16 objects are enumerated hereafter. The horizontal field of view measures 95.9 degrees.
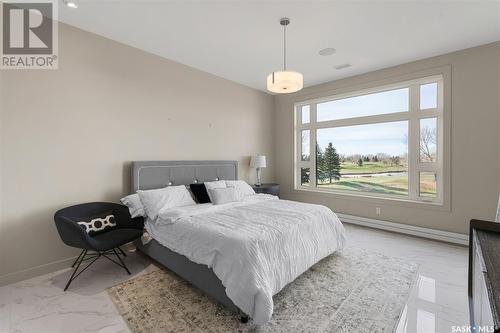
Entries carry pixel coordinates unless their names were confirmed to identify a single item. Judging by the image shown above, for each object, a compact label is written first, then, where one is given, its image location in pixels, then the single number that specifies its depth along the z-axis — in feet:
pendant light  7.90
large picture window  12.01
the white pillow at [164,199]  8.93
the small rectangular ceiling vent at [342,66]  12.32
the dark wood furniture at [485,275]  2.35
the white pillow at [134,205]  8.97
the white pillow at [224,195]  10.69
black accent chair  7.14
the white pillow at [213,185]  11.12
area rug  5.63
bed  5.62
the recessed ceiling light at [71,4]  7.48
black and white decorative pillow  8.32
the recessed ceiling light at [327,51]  10.59
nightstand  14.79
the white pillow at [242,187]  11.88
